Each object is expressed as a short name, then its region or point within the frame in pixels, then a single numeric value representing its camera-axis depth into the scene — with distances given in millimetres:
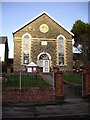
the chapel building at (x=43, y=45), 15038
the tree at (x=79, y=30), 19434
